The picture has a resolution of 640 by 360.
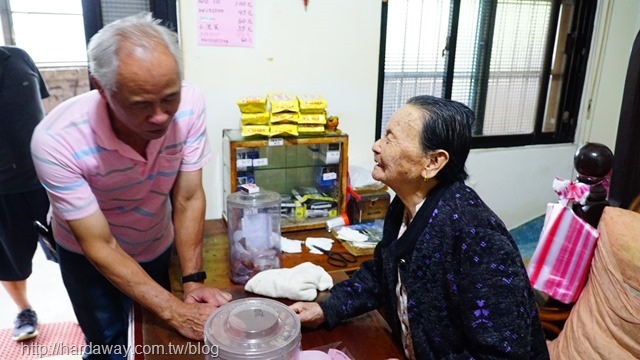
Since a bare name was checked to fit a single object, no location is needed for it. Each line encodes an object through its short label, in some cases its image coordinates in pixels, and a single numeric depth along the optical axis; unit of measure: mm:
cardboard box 2066
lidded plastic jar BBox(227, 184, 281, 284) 1490
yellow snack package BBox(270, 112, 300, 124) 1914
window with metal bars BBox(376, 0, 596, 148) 2438
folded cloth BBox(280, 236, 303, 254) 1769
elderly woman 921
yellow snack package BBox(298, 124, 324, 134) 1963
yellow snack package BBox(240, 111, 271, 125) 1909
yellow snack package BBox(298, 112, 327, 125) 1954
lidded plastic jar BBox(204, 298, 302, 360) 868
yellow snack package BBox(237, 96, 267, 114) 1901
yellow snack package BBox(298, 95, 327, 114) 1961
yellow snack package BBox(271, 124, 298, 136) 1912
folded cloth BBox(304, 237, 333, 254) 1790
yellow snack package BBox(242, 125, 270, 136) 1898
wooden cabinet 1943
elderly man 1067
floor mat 2309
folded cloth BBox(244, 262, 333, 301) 1272
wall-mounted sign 1955
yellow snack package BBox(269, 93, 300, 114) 1909
